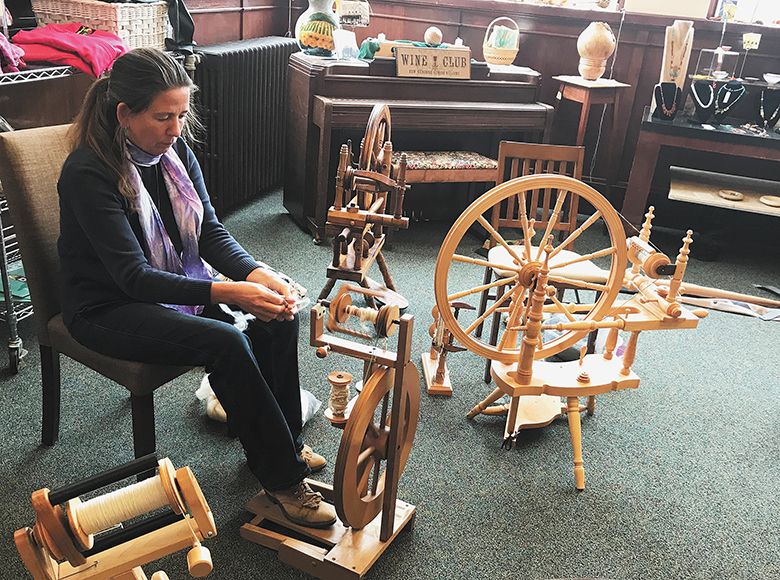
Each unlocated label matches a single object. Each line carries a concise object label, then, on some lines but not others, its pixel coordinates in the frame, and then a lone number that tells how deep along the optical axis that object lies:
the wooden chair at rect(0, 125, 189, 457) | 1.68
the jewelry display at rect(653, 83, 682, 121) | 3.75
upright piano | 3.47
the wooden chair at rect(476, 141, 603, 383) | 2.47
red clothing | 2.25
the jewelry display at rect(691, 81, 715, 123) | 3.81
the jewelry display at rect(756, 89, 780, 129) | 3.77
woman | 1.57
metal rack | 2.28
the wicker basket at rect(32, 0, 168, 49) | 2.50
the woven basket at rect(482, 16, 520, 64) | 4.08
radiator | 3.48
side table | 3.93
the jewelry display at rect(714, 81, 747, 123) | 3.73
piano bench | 3.60
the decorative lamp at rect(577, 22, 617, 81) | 3.92
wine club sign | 3.63
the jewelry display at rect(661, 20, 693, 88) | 3.80
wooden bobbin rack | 0.88
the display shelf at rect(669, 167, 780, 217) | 3.74
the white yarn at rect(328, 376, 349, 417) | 1.60
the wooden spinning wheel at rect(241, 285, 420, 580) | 1.50
